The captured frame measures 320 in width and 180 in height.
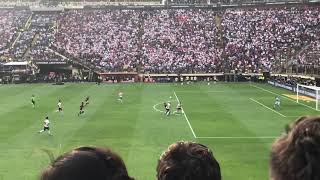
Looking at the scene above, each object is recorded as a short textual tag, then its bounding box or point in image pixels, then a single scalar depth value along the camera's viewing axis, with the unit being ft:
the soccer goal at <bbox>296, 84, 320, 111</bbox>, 173.27
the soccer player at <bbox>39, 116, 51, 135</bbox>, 118.20
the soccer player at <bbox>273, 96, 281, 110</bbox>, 165.07
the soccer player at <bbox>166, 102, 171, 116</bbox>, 150.79
